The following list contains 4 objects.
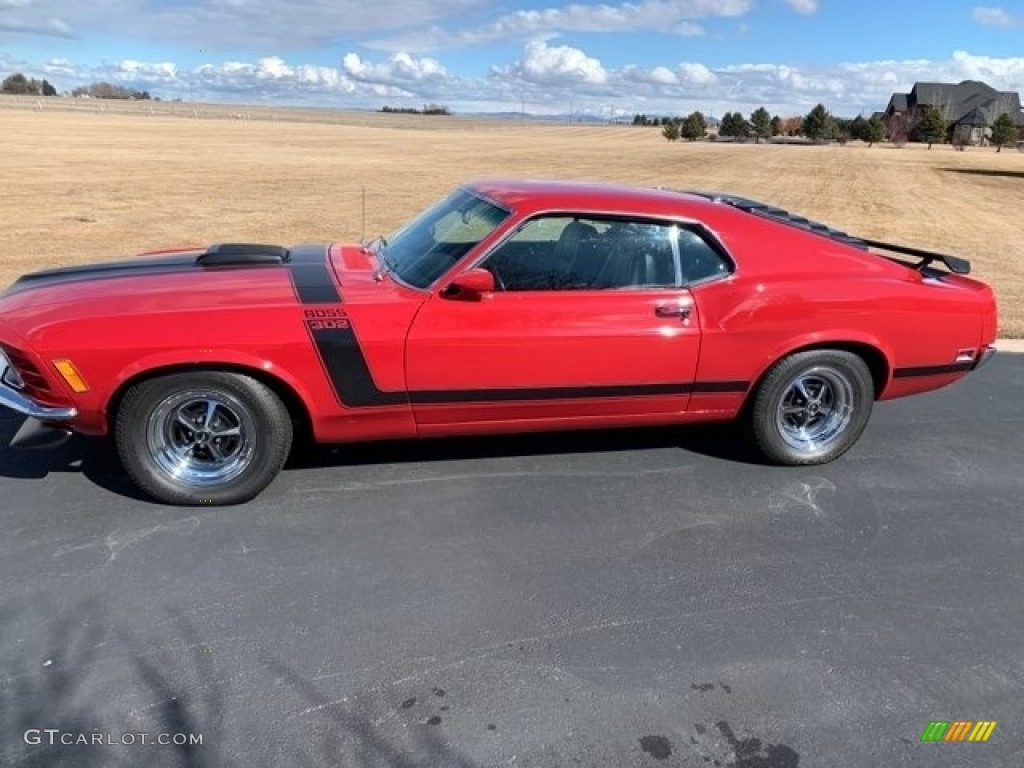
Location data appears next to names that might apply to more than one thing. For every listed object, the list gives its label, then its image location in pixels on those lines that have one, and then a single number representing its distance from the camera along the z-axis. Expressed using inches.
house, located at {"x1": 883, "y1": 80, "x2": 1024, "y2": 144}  3853.3
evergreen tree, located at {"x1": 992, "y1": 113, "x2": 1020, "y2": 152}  3171.8
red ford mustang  136.0
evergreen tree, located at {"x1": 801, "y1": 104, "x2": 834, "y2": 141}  3681.1
